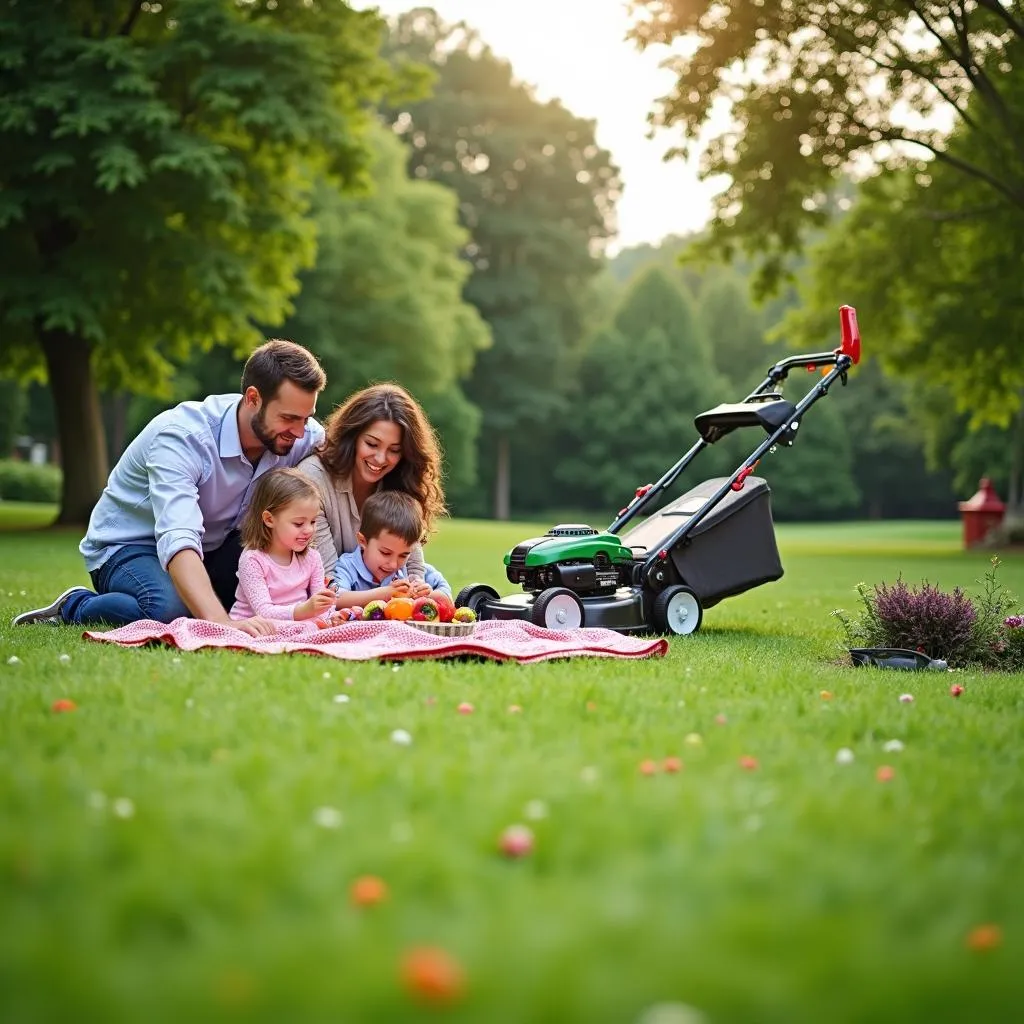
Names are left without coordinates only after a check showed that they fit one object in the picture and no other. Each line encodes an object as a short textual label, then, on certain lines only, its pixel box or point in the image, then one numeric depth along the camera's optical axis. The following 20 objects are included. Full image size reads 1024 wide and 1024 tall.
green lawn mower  6.58
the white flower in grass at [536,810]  2.55
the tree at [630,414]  46.38
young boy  6.08
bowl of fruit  5.61
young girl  5.85
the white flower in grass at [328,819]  2.46
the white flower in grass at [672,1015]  1.62
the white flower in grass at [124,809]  2.49
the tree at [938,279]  19.39
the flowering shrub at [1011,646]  5.91
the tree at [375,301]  30.97
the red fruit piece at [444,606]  5.91
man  5.64
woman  6.27
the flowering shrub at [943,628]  5.82
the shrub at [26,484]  33.03
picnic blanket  5.09
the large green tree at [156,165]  15.89
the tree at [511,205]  44.97
